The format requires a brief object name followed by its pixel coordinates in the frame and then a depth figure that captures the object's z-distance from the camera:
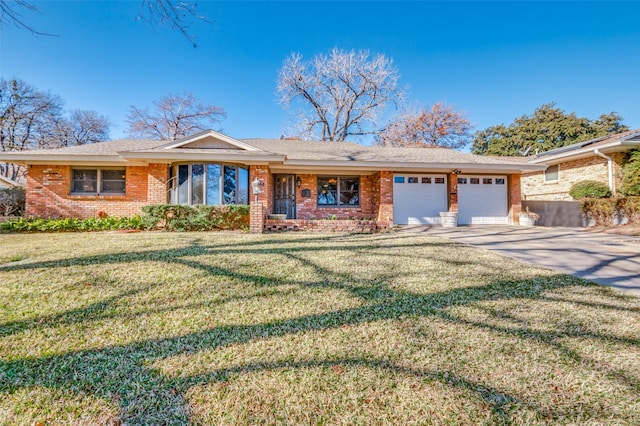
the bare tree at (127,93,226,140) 24.64
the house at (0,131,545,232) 10.18
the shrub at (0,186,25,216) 12.05
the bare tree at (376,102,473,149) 26.61
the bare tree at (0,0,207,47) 3.74
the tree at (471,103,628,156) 28.08
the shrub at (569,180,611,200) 12.17
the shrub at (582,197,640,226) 11.02
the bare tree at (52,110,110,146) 24.22
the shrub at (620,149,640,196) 11.30
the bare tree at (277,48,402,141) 22.39
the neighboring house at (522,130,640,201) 12.20
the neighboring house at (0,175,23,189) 17.92
